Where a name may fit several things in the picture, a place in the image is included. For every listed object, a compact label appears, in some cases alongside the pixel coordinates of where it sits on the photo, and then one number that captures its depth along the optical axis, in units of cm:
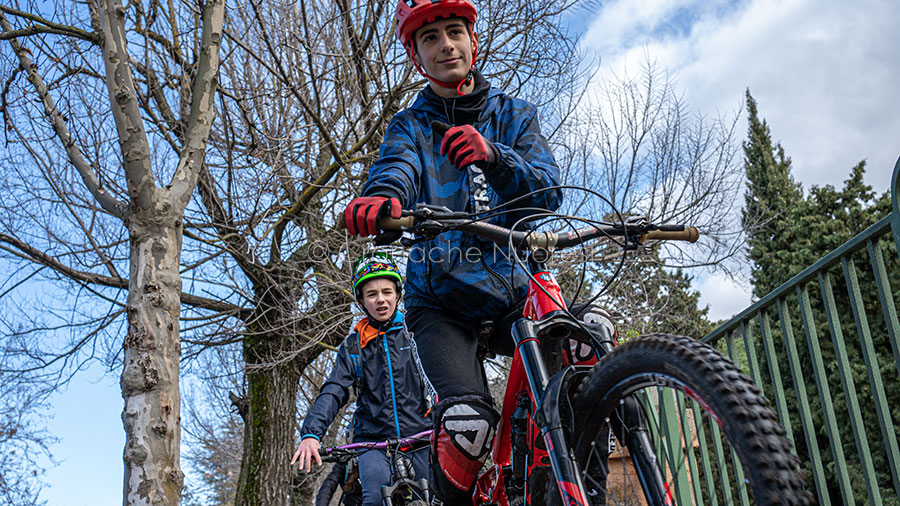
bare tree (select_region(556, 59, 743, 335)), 816
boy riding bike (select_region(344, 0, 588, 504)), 208
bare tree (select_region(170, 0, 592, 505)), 800
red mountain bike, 126
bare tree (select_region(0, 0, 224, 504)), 571
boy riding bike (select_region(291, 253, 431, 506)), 462
